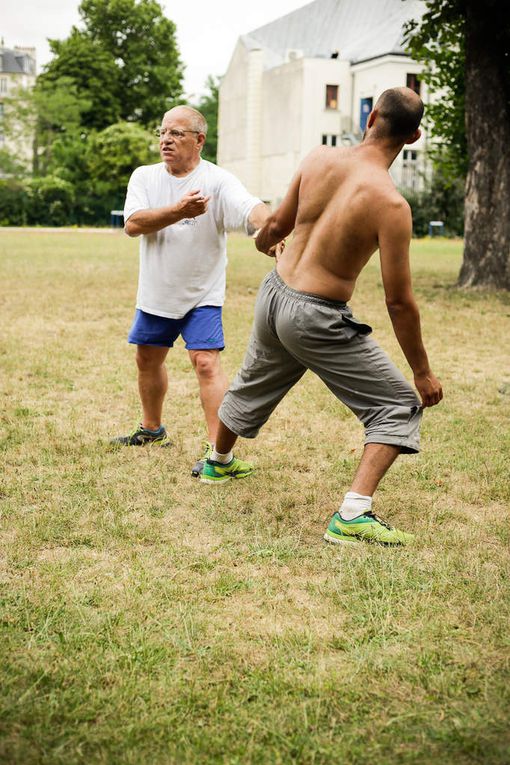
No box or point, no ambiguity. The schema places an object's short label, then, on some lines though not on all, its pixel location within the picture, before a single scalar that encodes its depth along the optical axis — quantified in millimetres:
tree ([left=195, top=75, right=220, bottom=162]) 65750
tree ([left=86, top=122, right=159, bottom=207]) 50062
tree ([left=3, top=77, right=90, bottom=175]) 52562
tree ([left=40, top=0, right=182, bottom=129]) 58656
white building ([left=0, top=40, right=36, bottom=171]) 89562
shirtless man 3793
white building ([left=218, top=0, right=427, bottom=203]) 46031
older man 5117
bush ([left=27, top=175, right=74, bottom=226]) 49312
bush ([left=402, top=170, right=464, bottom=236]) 39656
